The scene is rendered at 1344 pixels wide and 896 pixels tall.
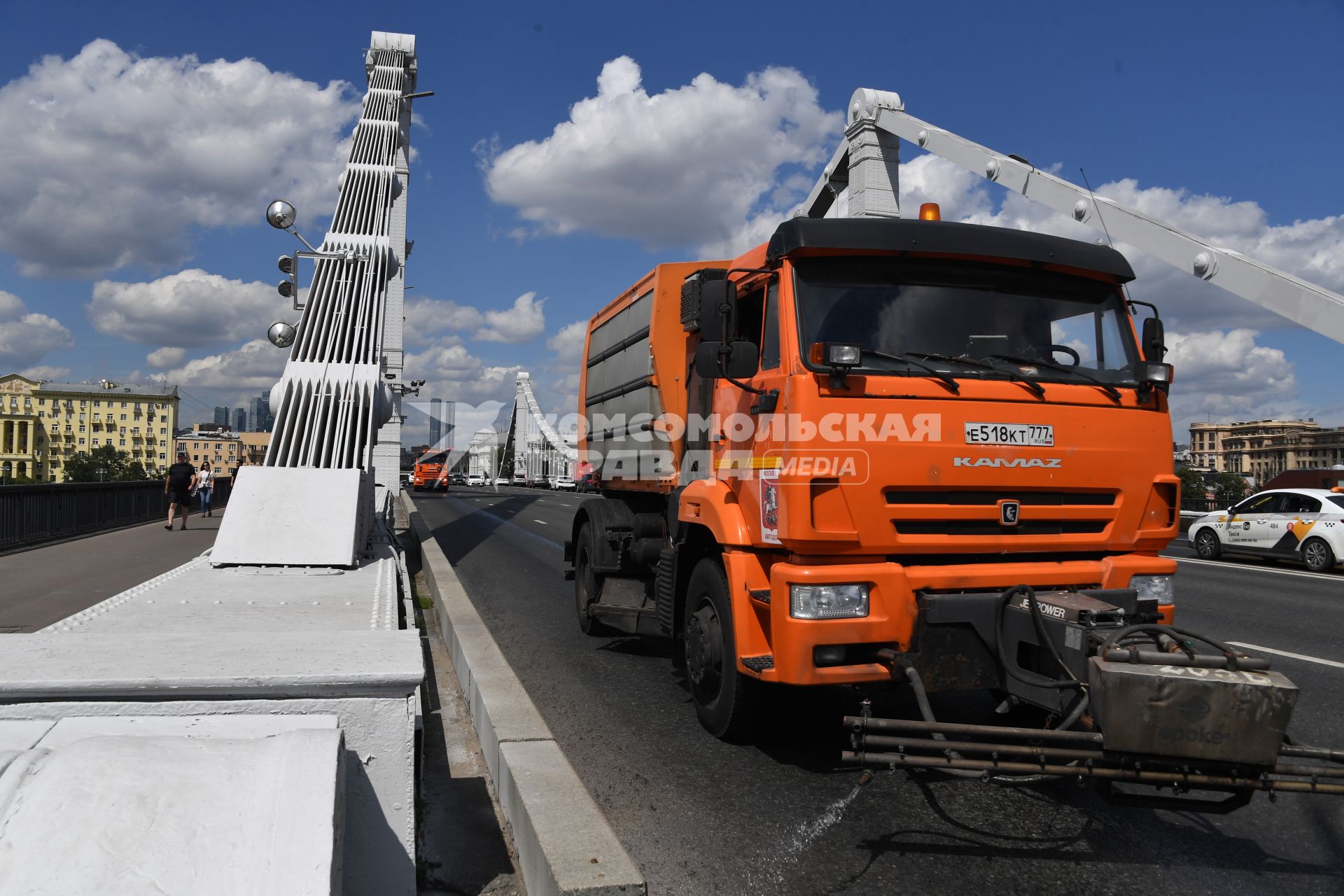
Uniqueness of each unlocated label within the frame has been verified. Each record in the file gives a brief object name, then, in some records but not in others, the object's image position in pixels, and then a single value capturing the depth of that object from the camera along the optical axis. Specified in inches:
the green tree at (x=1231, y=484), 3570.6
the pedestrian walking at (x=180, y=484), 784.3
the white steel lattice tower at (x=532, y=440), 2984.0
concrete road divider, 122.3
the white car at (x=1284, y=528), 616.4
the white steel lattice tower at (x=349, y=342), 473.7
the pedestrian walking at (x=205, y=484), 970.1
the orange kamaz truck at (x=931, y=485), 166.9
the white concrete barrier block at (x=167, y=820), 82.4
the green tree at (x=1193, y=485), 2004.2
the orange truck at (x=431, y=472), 2417.7
